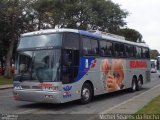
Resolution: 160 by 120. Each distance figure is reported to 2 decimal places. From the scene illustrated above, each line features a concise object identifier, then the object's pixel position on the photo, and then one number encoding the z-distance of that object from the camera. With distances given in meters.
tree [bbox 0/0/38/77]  34.53
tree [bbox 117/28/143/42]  79.50
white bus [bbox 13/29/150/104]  13.80
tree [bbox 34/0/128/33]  37.31
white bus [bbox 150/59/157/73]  71.19
